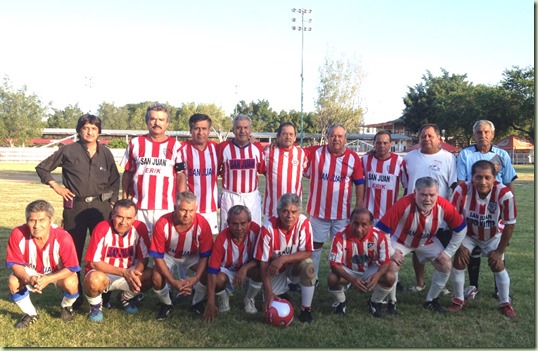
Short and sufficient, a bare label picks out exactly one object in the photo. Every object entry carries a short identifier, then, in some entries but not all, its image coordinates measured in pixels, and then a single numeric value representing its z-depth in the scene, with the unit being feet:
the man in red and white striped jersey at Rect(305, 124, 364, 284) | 18.60
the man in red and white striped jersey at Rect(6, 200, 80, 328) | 14.42
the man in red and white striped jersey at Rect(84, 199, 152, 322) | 15.07
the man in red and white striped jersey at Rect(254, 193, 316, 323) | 15.31
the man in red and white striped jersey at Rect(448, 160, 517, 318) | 15.85
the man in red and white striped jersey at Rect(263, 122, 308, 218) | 19.07
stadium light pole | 140.05
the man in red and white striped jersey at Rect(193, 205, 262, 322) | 15.37
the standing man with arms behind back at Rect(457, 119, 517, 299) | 17.72
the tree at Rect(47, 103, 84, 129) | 279.08
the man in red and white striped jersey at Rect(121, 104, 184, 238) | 17.08
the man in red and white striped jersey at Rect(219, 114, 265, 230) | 18.67
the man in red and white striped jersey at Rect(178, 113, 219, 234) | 18.21
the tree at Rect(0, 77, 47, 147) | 175.42
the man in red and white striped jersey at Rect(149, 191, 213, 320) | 15.19
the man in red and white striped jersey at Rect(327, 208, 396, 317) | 15.46
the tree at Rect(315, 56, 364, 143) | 158.20
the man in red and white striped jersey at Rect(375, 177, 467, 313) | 16.01
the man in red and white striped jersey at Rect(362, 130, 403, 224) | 18.63
